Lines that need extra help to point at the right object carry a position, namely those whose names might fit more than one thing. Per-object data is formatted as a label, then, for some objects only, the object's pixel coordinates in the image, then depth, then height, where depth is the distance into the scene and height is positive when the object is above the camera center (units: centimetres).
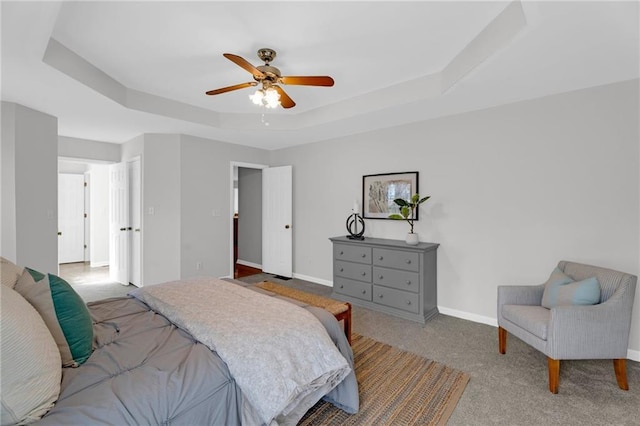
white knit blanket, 138 -69
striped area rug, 184 -128
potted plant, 366 +0
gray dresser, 344 -82
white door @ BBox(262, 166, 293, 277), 536 -21
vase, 366 -35
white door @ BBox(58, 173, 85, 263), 655 -20
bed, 113 -72
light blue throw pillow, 225 -63
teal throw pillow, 134 -50
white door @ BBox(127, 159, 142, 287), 459 -20
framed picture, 396 +27
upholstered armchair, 209 -84
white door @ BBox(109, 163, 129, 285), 486 -26
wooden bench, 246 -80
